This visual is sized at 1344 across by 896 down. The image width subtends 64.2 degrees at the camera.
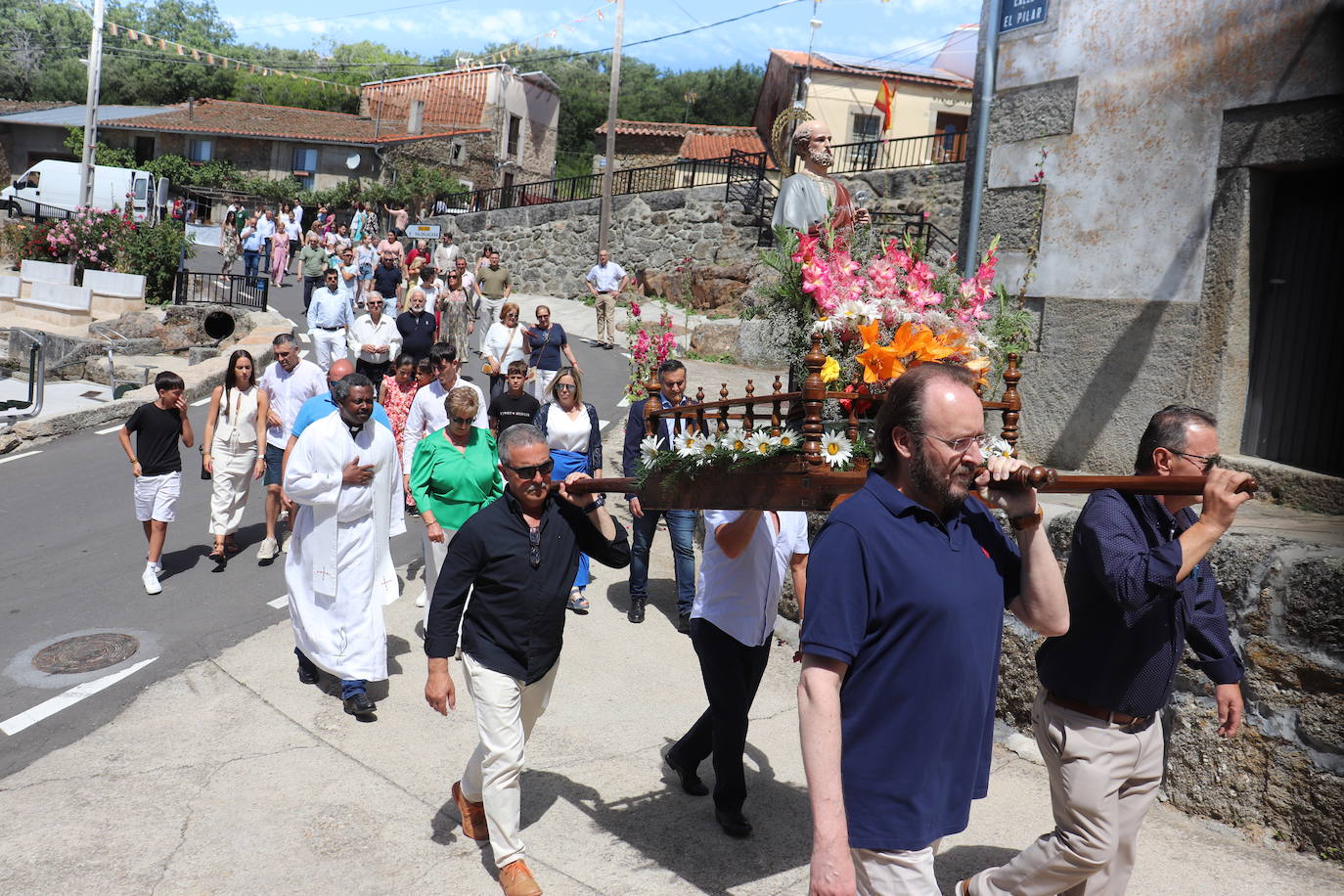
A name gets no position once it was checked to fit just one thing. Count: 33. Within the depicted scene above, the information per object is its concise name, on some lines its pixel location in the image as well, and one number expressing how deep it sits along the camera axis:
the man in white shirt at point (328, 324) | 13.77
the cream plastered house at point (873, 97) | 33.12
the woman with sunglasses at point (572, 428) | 8.14
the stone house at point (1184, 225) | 6.09
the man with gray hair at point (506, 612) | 4.45
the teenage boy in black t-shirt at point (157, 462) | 8.48
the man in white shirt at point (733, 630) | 4.86
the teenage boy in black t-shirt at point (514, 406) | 9.00
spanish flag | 32.00
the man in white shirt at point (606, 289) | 21.69
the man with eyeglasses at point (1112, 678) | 3.55
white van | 36.53
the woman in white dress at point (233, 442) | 9.09
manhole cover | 6.73
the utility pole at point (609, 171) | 27.34
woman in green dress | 6.83
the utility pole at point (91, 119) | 27.12
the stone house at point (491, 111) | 47.00
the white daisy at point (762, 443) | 3.89
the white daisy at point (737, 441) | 3.96
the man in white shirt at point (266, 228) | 27.41
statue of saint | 5.19
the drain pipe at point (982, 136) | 7.57
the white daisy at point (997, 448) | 3.45
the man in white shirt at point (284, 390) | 9.54
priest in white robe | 6.27
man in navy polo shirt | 2.81
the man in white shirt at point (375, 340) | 12.32
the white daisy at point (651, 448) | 4.31
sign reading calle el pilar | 7.33
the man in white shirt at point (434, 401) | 8.74
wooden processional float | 3.74
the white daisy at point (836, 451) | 3.79
